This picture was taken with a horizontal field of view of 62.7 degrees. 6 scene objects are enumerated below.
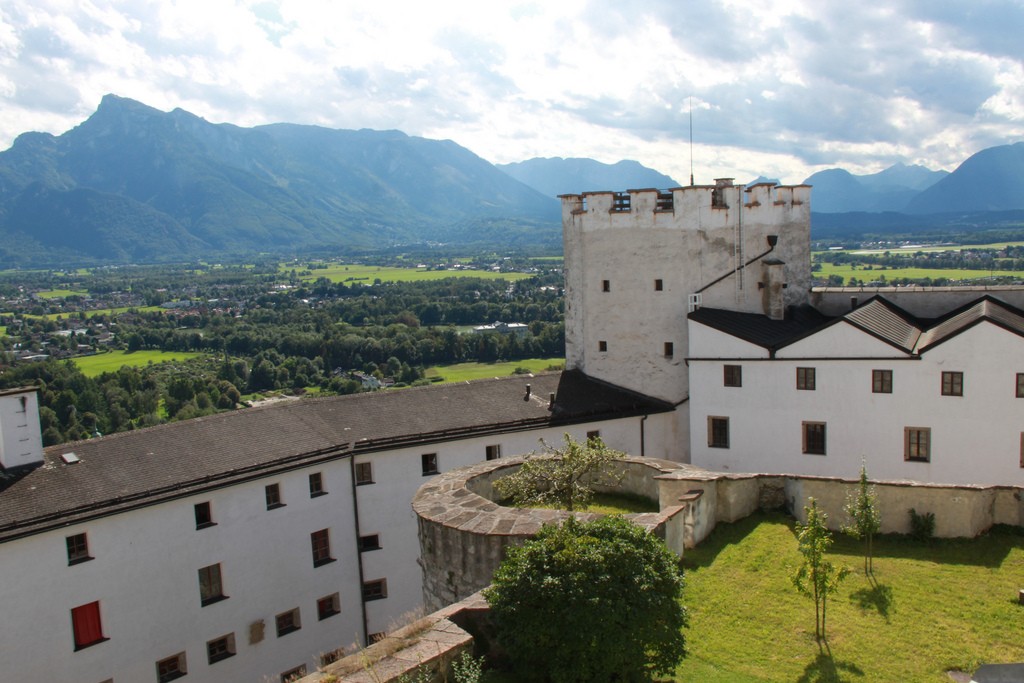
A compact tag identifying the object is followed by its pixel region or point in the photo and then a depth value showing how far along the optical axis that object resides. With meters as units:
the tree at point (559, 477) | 19.08
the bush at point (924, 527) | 18.64
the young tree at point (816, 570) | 14.12
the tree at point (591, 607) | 11.86
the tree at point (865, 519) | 17.05
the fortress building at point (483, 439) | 22.88
